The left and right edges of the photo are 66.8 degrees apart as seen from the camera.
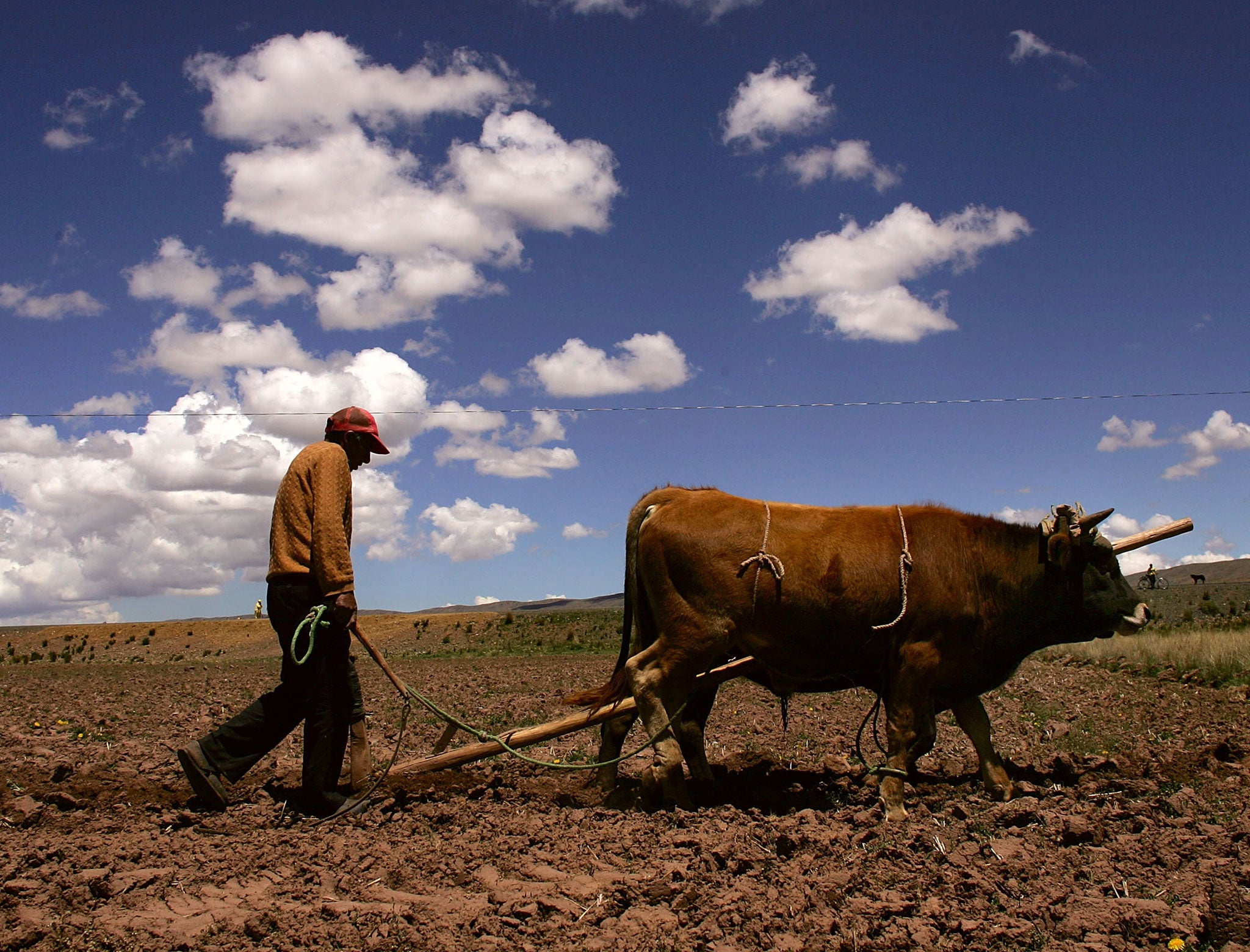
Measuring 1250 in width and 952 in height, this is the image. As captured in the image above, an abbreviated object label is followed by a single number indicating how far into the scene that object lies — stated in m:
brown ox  6.11
